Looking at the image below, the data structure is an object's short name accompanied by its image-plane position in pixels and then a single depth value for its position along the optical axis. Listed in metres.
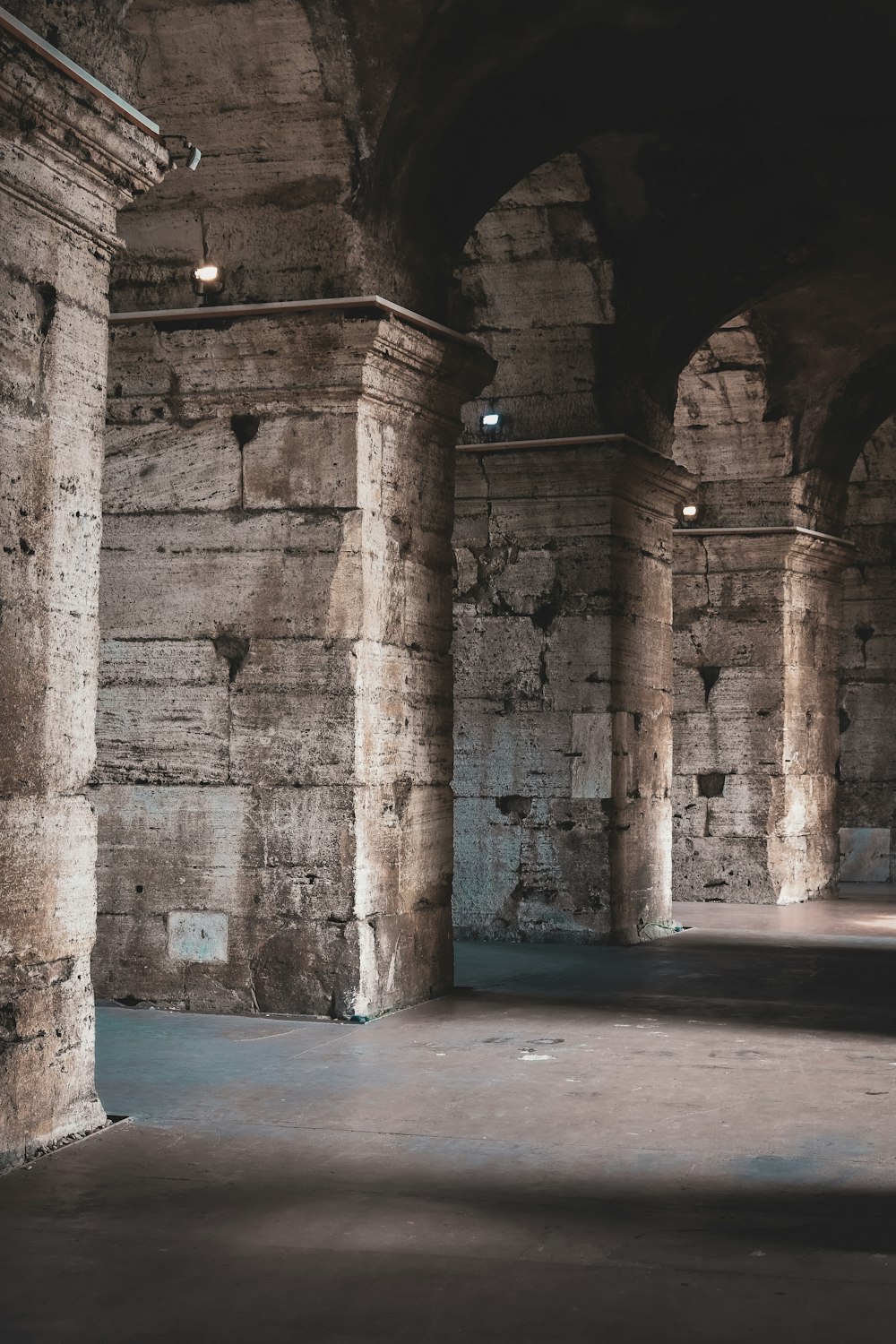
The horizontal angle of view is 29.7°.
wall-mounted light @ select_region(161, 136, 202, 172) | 5.59
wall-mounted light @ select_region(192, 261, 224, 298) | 7.05
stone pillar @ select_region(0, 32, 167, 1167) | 4.33
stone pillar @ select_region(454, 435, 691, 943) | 9.62
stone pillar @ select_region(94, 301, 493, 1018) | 6.84
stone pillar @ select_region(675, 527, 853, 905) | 12.40
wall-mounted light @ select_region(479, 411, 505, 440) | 9.82
